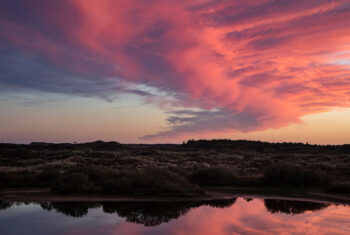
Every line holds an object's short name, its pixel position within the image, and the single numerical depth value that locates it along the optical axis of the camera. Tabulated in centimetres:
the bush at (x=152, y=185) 1819
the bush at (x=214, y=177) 2300
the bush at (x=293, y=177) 2188
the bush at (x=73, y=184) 1853
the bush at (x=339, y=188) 1961
